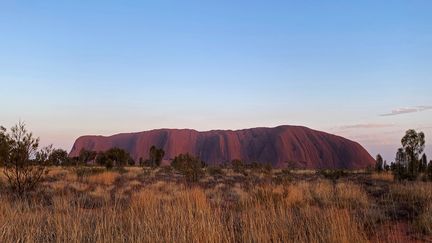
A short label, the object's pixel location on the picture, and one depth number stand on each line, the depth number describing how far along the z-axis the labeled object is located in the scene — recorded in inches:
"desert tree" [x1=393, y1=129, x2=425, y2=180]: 1079.0
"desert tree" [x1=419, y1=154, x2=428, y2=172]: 1345.5
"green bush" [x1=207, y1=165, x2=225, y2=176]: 1274.6
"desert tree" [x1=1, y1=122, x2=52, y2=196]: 570.6
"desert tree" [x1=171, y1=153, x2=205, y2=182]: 887.7
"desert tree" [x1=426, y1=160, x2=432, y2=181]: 1026.0
